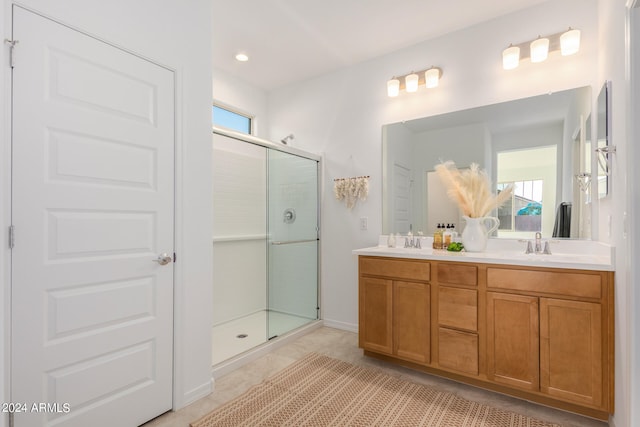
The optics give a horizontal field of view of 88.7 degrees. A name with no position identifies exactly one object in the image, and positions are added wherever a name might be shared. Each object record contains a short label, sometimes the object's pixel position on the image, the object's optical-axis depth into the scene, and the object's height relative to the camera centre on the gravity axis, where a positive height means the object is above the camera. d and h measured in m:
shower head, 3.73 +0.88
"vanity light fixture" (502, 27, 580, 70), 2.23 +1.20
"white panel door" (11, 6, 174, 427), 1.42 -0.08
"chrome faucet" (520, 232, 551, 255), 2.35 -0.24
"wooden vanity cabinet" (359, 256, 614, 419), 1.80 -0.72
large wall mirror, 2.32 +0.43
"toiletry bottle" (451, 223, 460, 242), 2.76 -0.18
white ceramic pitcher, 2.46 -0.15
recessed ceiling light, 3.18 +1.54
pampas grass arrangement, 2.46 +0.16
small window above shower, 3.56 +1.09
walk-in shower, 3.11 -0.28
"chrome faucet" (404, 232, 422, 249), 2.91 -0.25
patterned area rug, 1.86 -1.18
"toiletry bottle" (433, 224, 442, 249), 2.75 -0.21
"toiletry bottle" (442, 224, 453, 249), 2.70 -0.20
